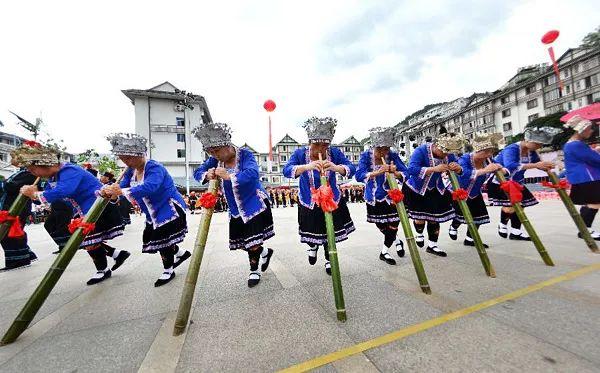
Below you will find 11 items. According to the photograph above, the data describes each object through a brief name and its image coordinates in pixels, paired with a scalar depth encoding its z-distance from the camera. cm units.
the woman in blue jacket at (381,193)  392
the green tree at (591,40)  3088
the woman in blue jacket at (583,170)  441
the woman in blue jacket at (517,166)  461
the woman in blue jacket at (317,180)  324
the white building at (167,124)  3706
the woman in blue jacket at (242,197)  315
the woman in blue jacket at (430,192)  407
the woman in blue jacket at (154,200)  337
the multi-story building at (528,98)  3005
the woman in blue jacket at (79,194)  323
